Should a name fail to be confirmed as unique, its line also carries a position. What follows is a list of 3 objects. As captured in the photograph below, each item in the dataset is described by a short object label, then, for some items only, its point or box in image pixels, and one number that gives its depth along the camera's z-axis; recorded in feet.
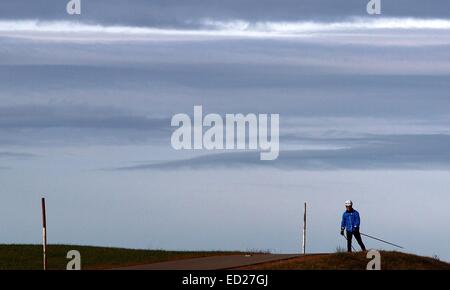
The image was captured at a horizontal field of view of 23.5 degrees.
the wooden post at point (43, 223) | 103.55
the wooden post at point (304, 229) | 122.45
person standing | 121.60
